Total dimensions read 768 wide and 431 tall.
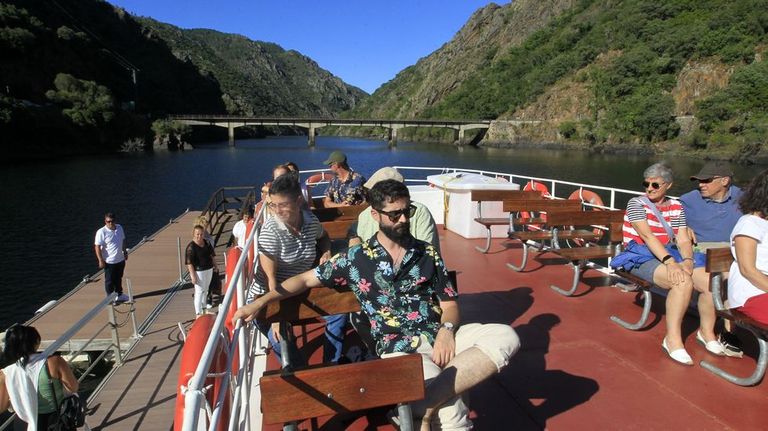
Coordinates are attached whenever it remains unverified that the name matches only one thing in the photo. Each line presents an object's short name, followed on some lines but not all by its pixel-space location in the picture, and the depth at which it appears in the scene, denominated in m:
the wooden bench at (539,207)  6.01
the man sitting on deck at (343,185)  6.17
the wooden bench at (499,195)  7.30
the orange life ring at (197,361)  2.05
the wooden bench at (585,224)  4.68
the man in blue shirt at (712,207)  3.98
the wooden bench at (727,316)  2.95
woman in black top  8.04
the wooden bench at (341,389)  1.78
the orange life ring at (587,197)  8.02
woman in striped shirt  3.43
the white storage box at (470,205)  7.93
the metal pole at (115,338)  7.38
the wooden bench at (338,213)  5.54
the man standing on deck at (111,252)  9.48
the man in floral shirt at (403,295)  2.32
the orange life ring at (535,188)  8.28
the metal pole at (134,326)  8.60
